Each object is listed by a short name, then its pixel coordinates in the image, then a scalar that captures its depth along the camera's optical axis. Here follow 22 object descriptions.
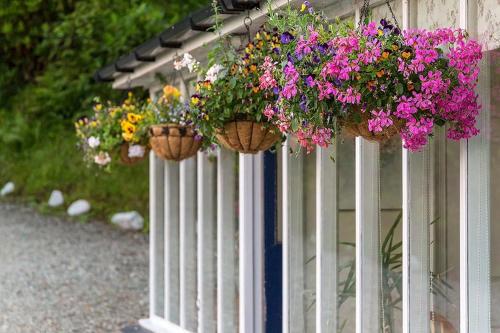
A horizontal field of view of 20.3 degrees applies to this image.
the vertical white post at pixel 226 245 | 10.13
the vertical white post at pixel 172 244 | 12.03
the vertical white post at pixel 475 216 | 5.52
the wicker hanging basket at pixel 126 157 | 10.94
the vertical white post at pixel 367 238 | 6.81
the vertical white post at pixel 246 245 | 9.38
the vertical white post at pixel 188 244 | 11.37
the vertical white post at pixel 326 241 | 7.46
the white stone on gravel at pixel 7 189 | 25.95
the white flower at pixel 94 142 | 11.13
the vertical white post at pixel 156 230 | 12.62
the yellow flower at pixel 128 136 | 10.40
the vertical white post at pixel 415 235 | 6.16
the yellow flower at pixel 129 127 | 10.44
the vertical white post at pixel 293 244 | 8.15
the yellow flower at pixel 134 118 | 10.42
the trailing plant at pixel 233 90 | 7.17
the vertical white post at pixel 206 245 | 10.68
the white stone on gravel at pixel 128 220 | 23.56
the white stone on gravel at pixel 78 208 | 24.33
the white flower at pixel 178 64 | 8.31
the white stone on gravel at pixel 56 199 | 24.93
